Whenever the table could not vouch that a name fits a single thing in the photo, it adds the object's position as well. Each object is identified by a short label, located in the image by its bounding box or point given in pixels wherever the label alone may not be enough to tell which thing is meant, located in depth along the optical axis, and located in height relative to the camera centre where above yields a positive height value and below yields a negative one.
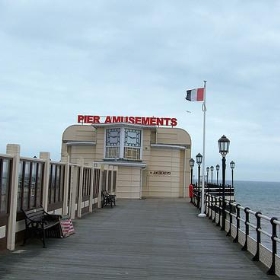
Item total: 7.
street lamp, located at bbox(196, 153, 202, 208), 31.05 +2.24
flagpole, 20.57 +1.27
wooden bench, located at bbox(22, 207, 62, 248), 10.55 -0.84
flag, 23.87 +5.02
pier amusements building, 37.31 +3.42
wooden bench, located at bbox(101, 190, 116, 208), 25.58 -0.47
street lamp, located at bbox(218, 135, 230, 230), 16.37 +1.62
